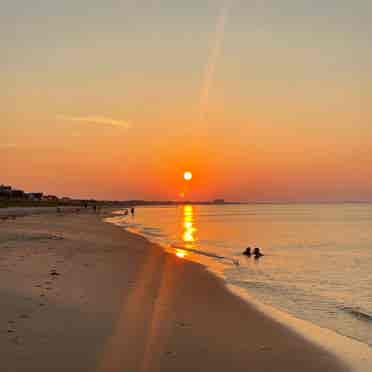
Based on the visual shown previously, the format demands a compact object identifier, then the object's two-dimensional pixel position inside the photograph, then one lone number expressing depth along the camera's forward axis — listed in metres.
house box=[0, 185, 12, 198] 160.59
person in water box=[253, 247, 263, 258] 30.36
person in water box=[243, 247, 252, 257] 30.81
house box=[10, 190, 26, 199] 172.94
